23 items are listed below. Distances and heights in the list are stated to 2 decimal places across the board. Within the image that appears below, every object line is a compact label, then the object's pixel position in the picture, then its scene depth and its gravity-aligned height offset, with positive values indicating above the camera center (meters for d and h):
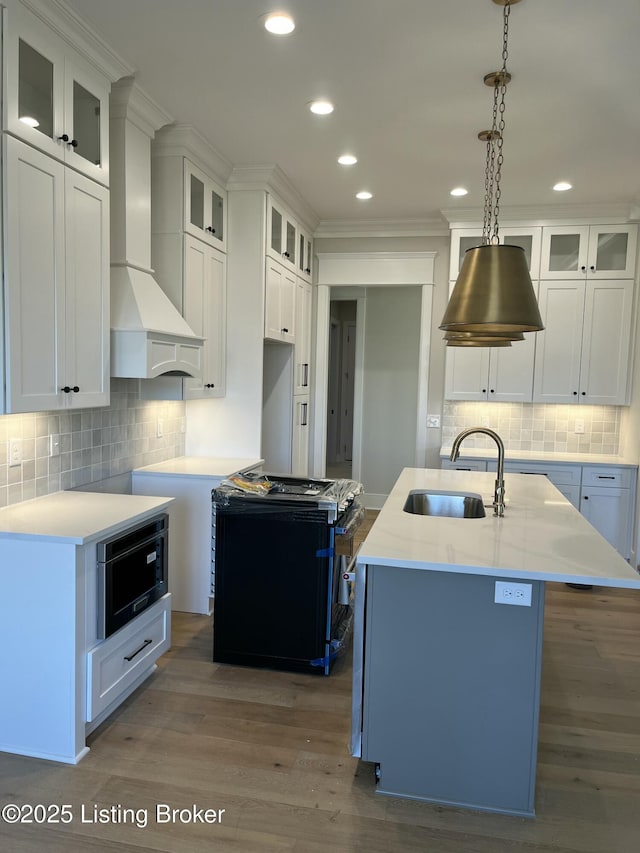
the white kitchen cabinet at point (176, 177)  3.77 +1.30
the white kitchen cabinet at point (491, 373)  5.30 +0.19
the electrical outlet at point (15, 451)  2.75 -0.32
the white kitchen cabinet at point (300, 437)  5.46 -0.45
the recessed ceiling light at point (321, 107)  3.31 +1.54
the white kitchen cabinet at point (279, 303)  4.66 +0.69
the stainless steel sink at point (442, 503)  3.19 -0.58
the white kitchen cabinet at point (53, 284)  2.36 +0.41
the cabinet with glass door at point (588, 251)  5.08 +1.22
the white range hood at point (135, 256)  3.13 +0.70
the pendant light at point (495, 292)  2.37 +0.40
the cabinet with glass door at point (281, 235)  4.64 +1.24
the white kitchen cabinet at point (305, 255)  5.55 +1.24
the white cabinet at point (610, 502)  4.92 -0.84
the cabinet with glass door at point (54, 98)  2.32 +1.19
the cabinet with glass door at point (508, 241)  5.21 +1.33
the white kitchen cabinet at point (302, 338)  5.51 +0.48
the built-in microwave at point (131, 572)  2.50 -0.83
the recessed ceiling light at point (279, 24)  2.52 +1.52
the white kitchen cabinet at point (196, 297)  3.85 +0.59
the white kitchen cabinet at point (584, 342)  5.12 +0.46
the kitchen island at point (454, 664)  2.08 -0.94
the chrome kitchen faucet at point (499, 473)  2.77 -0.36
